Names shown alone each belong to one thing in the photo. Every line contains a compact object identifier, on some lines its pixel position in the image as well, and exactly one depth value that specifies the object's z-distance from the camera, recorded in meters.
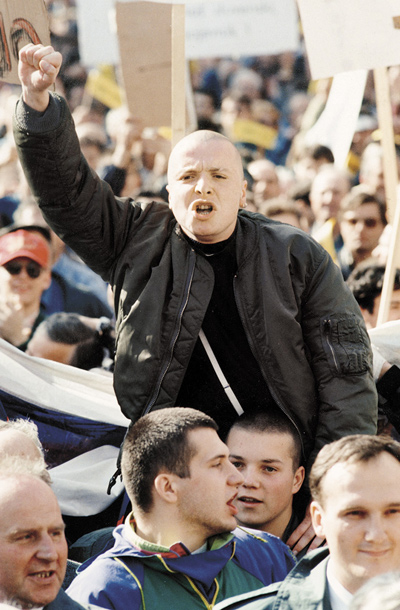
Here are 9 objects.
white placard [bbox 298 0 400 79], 9.71
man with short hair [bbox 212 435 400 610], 4.22
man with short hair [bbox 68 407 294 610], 5.00
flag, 7.65
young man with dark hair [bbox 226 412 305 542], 6.20
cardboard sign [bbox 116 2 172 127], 11.24
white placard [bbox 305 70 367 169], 12.27
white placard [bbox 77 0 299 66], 12.21
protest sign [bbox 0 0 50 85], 7.34
